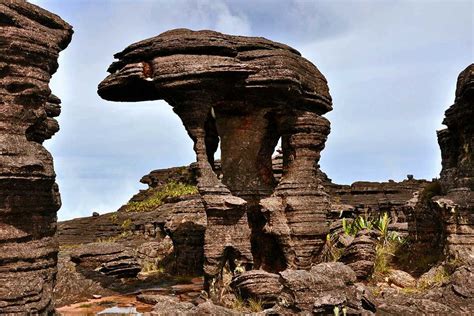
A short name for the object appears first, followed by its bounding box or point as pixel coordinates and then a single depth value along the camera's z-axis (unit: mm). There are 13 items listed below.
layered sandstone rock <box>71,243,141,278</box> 15587
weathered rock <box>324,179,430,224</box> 28719
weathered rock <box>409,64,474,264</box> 12555
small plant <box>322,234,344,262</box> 14383
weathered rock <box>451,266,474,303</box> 10484
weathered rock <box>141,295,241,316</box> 8992
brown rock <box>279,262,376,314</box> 8922
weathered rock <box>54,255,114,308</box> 12227
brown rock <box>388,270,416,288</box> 13120
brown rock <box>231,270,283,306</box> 10758
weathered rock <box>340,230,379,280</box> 13406
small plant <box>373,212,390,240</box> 16922
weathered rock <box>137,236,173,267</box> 17594
